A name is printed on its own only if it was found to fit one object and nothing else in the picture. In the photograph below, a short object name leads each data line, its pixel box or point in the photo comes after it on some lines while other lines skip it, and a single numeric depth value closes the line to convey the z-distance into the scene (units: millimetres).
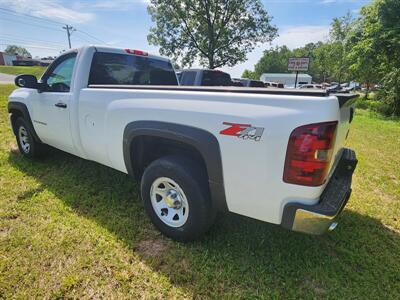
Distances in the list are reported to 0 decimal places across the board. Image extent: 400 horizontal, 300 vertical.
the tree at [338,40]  33181
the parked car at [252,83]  12875
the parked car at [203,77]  7829
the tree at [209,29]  24750
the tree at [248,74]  82375
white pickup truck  1729
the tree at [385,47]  13898
